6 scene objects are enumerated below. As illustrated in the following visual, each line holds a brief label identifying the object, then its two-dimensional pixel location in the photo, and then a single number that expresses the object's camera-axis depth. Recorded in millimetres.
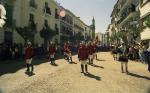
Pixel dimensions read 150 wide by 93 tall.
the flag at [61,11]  21963
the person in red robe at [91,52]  7869
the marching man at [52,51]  7785
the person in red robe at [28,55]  5929
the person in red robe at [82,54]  5770
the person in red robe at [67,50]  8650
